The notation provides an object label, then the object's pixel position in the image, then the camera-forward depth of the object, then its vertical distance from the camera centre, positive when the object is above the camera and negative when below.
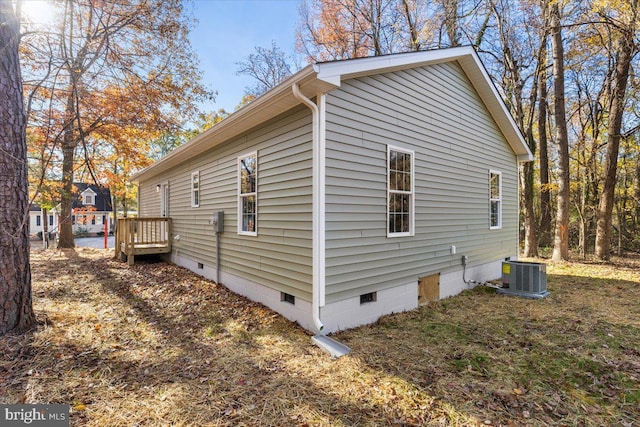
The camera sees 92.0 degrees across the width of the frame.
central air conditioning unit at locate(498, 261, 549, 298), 6.14 -1.41
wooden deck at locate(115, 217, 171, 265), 8.72 -0.81
